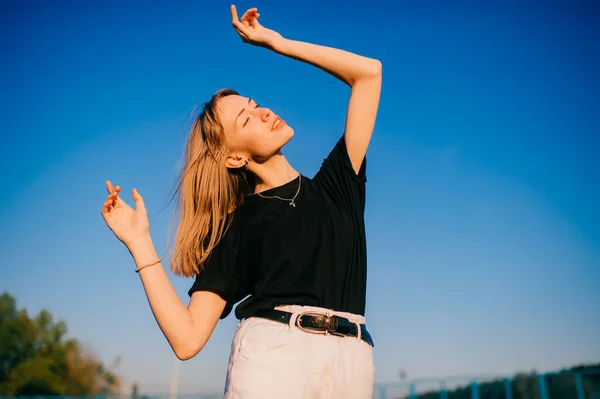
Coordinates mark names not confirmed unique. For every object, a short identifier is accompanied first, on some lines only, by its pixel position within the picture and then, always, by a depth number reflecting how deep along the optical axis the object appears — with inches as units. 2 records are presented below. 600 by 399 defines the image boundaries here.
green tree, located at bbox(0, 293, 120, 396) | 1722.4
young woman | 89.4
